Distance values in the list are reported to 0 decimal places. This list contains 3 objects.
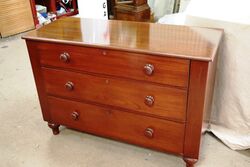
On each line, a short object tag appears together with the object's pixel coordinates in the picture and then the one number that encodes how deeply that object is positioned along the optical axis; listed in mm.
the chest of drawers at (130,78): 1146
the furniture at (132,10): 2748
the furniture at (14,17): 2974
